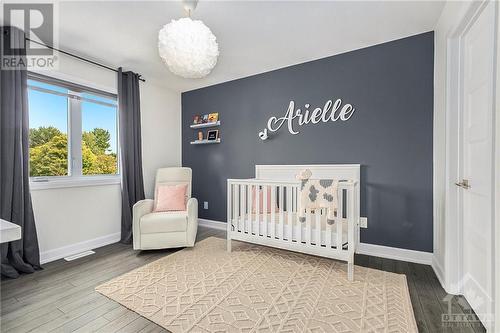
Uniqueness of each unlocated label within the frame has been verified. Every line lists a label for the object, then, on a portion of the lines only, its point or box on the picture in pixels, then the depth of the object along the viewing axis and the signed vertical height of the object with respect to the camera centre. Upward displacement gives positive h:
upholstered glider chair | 2.62 -0.73
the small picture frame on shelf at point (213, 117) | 3.72 +0.76
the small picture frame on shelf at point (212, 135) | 3.73 +0.48
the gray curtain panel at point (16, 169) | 2.10 -0.04
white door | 1.26 +0.02
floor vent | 2.54 -1.03
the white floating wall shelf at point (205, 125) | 3.70 +0.64
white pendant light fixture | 1.56 +0.83
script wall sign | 2.75 +0.62
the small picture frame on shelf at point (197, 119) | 3.89 +0.76
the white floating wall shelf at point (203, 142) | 3.70 +0.37
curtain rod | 2.43 +1.28
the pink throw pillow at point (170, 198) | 3.00 -0.45
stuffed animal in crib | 2.10 -0.32
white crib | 2.04 -0.58
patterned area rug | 1.46 -1.01
